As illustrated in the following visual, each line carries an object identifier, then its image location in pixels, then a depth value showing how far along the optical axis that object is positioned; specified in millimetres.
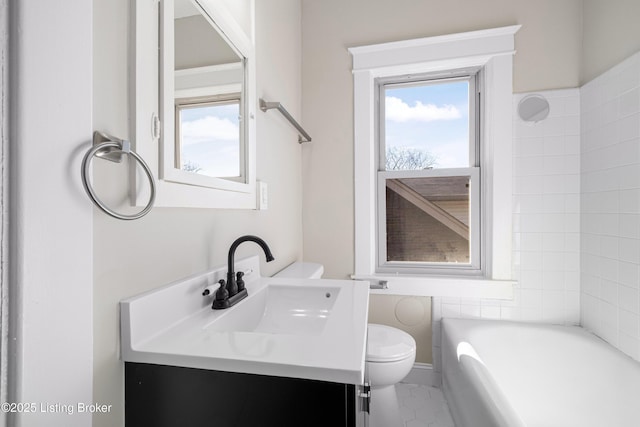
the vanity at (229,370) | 532
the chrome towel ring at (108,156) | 517
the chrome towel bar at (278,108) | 1383
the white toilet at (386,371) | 1396
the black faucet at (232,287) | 864
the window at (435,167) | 1833
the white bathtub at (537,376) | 1254
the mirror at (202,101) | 762
